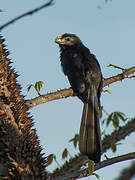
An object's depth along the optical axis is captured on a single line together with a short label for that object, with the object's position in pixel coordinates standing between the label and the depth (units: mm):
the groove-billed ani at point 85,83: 9719
